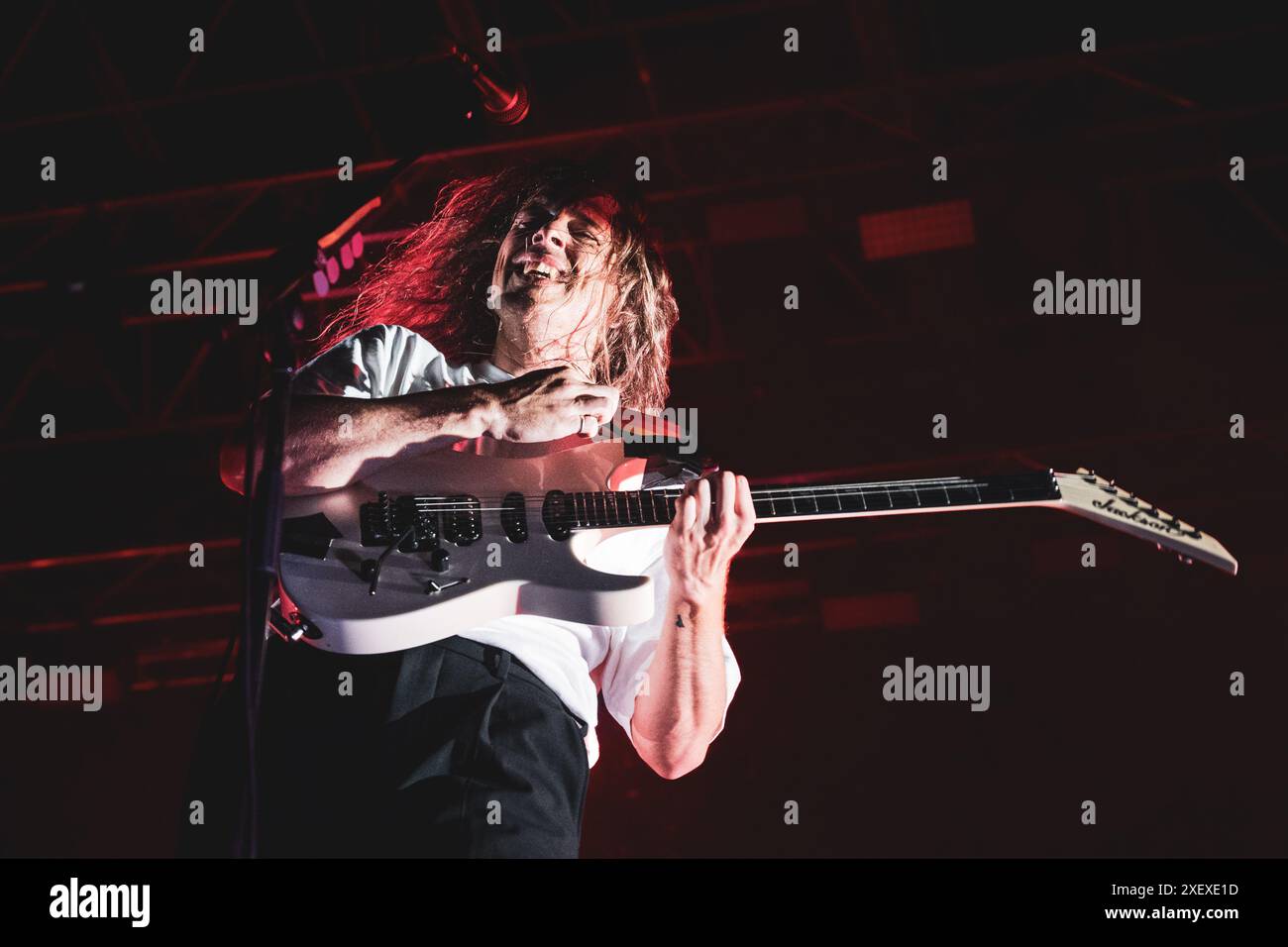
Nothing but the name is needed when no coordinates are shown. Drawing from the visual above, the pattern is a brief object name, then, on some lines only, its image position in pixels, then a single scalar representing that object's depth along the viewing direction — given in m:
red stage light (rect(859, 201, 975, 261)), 5.08
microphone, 2.24
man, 1.94
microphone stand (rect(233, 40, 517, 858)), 1.56
